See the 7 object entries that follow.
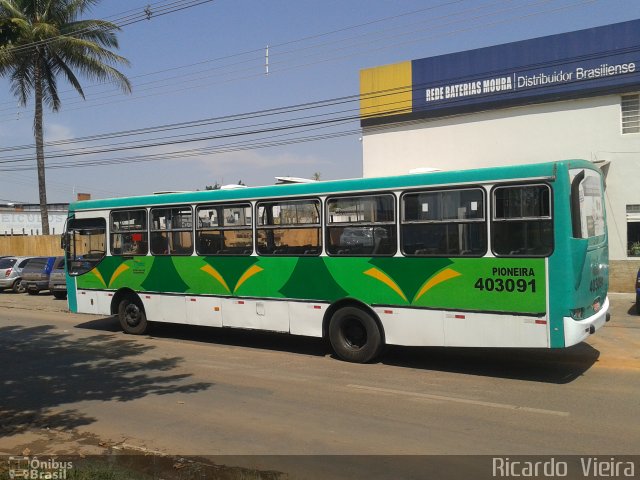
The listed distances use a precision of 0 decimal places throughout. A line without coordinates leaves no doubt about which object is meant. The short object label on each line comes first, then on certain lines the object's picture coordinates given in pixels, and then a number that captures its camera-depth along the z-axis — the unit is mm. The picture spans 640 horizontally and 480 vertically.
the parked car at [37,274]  23953
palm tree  27453
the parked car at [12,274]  25641
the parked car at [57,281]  21734
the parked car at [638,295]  14212
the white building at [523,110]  18266
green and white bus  8094
